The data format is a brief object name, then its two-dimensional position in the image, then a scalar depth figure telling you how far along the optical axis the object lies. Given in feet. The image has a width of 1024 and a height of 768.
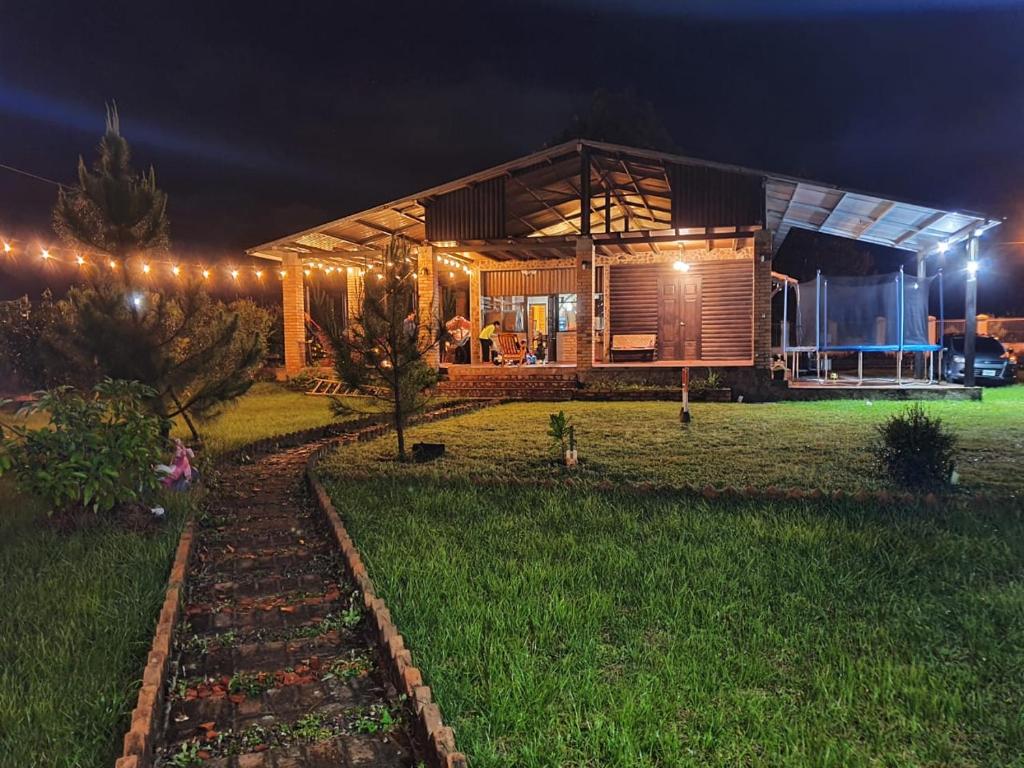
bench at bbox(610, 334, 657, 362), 61.16
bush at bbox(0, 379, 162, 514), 15.89
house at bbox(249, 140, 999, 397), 49.90
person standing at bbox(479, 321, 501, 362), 65.31
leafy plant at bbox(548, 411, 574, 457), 24.12
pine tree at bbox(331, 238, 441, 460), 25.70
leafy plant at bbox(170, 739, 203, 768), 8.07
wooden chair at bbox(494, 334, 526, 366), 68.44
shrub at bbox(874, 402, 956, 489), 20.02
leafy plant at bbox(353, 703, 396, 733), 8.69
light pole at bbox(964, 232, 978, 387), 49.52
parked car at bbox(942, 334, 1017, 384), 60.90
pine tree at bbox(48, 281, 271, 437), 25.11
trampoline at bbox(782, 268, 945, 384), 49.29
